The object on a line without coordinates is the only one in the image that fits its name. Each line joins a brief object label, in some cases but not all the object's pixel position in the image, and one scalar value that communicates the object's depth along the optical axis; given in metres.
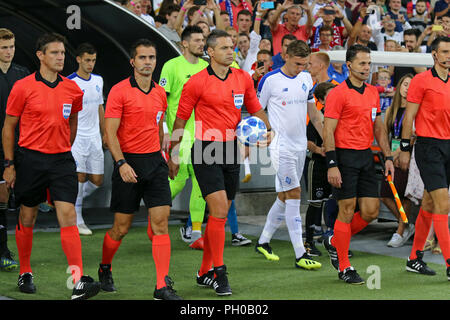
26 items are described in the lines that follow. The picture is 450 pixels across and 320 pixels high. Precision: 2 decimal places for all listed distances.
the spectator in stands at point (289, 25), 14.72
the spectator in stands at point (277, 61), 12.91
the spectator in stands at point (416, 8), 18.67
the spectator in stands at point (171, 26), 13.31
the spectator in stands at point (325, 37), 14.20
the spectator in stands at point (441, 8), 18.48
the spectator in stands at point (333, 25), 15.17
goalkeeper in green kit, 9.79
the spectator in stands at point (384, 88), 12.08
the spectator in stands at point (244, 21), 14.39
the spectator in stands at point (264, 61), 12.52
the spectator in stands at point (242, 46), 13.80
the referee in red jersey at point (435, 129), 7.98
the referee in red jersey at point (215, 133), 7.38
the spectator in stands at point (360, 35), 15.84
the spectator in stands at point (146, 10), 14.65
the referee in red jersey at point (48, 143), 7.06
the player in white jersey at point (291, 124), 8.75
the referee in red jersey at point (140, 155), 6.98
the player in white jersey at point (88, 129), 10.58
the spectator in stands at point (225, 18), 14.39
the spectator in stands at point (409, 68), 12.20
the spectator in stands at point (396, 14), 17.33
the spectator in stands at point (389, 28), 16.69
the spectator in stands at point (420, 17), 18.53
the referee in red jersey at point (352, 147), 7.88
